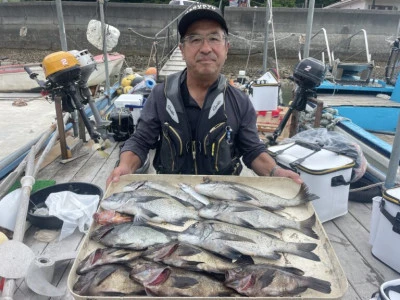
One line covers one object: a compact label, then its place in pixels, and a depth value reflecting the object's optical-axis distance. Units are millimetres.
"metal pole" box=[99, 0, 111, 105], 6078
